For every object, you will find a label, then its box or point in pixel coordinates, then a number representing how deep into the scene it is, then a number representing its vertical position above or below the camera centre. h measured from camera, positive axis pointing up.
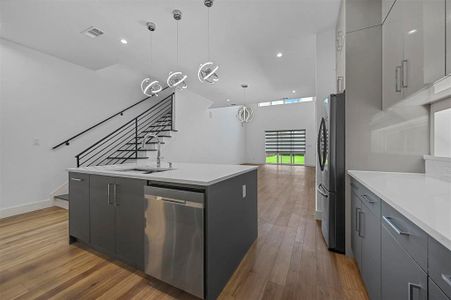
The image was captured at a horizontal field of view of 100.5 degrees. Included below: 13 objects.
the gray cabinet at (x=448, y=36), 1.03 +0.62
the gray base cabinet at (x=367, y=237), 1.23 -0.69
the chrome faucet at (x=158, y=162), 2.21 -0.16
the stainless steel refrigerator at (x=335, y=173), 2.06 -0.27
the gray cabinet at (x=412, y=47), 1.12 +0.73
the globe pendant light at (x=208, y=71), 2.41 +1.06
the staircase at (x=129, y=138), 4.50 +0.28
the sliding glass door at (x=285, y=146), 10.71 +0.15
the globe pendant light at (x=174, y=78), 2.47 +1.02
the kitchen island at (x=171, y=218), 1.37 -0.62
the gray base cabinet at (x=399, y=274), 0.76 -0.58
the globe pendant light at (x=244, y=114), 6.70 +1.27
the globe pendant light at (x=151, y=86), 2.77 +1.02
